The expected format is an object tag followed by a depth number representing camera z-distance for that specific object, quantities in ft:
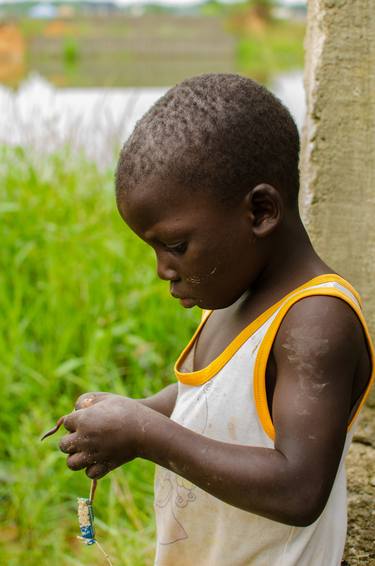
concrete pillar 7.17
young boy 5.99
